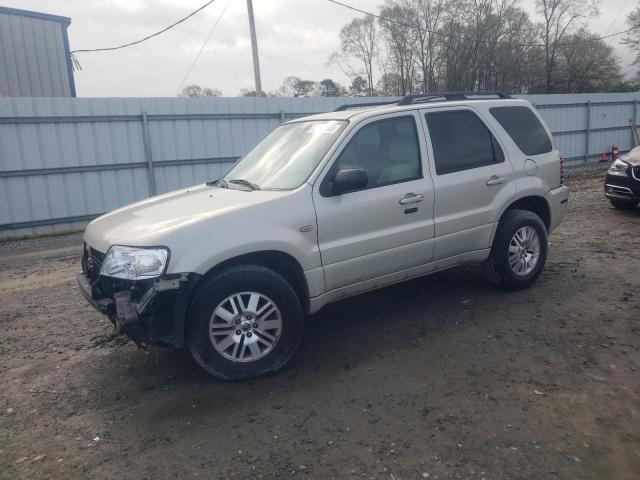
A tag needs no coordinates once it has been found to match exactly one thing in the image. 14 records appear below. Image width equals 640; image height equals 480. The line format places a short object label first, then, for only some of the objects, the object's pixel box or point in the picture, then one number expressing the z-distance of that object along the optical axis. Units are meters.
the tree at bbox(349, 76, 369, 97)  35.47
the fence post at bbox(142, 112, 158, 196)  11.19
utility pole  17.31
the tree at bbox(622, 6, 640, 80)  30.31
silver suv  3.54
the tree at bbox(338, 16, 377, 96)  36.50
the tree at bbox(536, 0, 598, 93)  35.41
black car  8.62
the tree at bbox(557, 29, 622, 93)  34.75
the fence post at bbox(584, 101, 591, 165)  18.14
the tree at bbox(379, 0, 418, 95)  31.59
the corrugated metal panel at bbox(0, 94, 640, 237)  10.23
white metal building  14.98
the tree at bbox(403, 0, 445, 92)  31.36
